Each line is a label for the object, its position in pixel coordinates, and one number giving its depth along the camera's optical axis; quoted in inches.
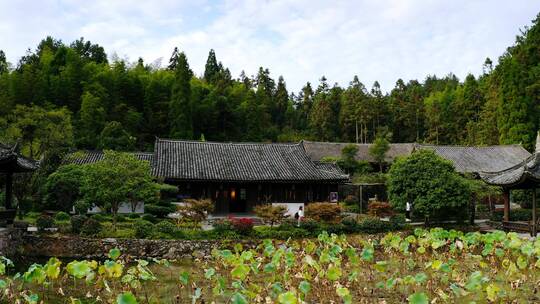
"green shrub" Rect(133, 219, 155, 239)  696.4
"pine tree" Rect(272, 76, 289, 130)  2471.7
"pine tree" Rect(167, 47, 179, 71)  2294.5
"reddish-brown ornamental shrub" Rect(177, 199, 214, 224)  764.0
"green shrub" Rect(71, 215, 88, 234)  690.2
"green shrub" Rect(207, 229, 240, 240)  713.6
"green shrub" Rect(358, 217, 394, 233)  783.7
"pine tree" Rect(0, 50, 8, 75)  1650.7
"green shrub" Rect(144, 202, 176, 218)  842.8
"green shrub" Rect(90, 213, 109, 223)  756.6
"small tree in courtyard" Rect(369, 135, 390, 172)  1483.8
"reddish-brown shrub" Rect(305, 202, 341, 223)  801.6
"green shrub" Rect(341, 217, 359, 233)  780.6
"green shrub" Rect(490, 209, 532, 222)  978.2
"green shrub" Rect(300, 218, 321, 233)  767.7
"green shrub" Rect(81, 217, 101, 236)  683.4
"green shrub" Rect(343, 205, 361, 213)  1141.4
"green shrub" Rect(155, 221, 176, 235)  708.7
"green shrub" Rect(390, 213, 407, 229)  805.2
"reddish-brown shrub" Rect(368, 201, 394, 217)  885.2
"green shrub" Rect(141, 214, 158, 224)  775.7
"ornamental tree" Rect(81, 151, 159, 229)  706.8
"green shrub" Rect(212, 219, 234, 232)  726.5
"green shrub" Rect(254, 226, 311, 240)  735.1
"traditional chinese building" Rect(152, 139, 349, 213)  1001.5
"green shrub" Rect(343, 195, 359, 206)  1208.8
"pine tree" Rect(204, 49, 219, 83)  2434.8
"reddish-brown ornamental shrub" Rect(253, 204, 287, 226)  775.1
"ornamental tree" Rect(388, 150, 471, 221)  815.1
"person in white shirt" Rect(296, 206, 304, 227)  882.8
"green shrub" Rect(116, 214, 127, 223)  798.0
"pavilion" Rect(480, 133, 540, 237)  736.3
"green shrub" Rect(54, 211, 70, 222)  769.2
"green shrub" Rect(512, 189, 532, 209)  1088.2
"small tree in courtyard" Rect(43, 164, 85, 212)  855.1
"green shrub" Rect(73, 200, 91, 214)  802.8
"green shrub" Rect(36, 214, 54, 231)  682.2
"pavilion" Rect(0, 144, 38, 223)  637.9
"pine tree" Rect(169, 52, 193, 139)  1498.5
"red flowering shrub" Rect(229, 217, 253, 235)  731.4
